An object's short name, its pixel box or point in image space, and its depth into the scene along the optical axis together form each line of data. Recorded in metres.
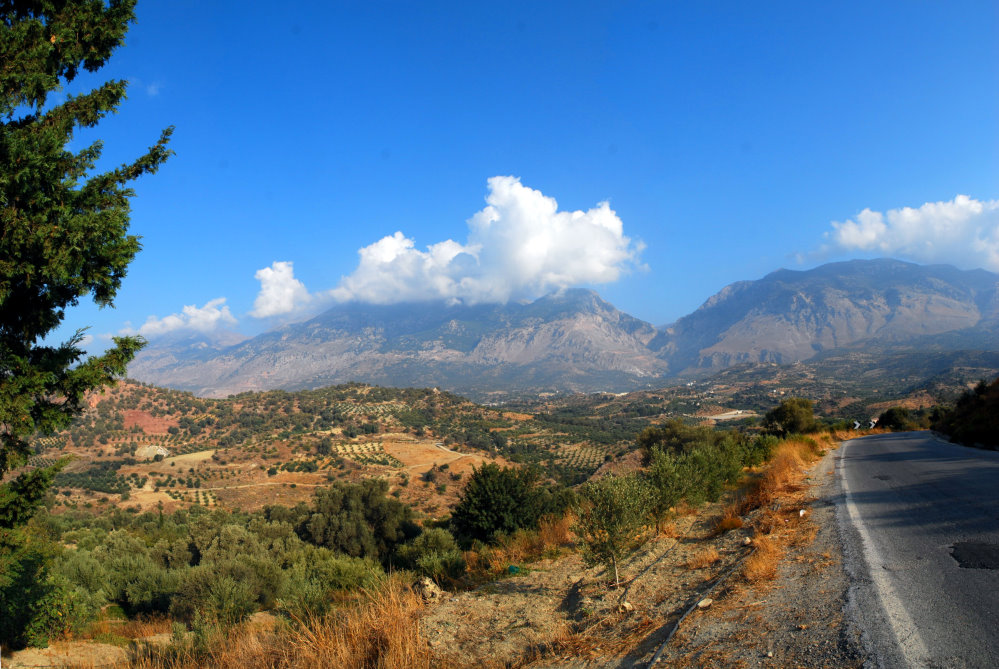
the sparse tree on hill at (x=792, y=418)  35.97
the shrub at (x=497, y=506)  15.60
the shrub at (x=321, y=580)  8.07
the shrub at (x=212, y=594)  10.95
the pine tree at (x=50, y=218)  5.76
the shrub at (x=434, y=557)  10.33
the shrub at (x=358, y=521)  22.22
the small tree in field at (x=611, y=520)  7.40
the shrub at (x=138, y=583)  13.62
